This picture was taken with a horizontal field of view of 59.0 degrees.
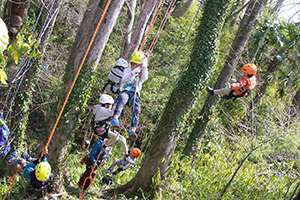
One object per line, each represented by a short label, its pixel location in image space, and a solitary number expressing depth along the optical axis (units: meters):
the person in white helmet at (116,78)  5.19
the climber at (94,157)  6.04
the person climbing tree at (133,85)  4.82
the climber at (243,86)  5.41
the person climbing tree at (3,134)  5.17
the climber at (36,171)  4.14
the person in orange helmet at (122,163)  5.20
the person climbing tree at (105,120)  5.18
